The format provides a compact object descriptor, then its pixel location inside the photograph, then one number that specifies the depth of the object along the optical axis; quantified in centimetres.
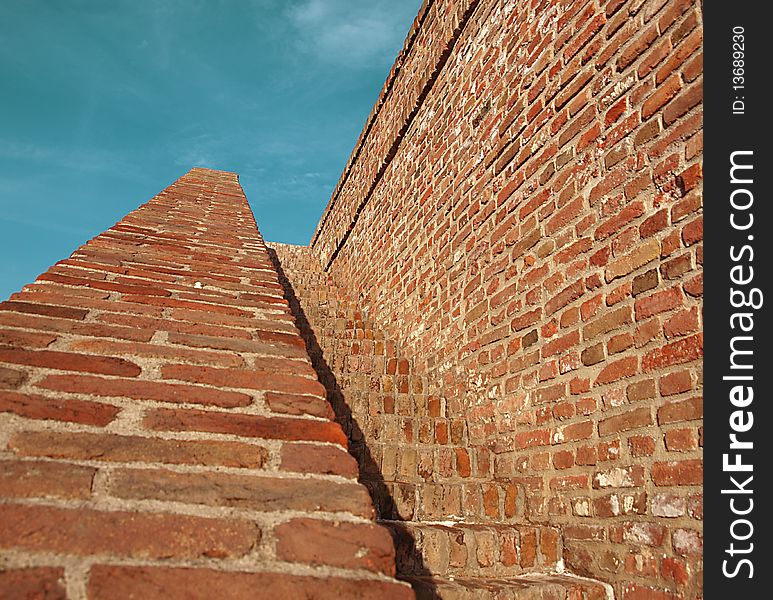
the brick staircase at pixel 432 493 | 189
